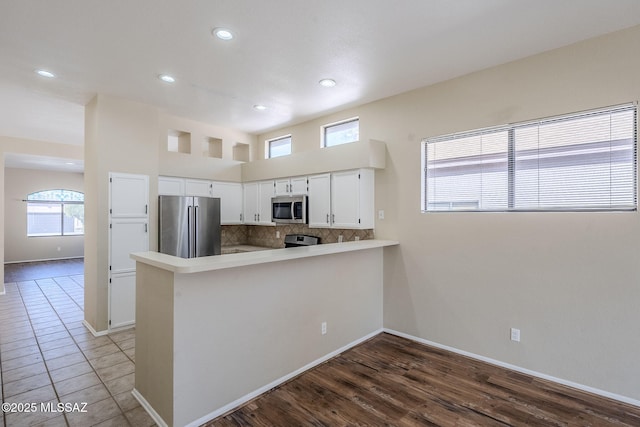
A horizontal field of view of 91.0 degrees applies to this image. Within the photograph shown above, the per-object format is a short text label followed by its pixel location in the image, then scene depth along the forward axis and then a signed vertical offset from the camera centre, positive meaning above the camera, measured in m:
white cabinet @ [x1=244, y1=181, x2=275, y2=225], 5.25 +0.21
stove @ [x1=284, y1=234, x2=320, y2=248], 4.79 -0.41
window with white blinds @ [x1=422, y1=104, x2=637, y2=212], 2.60 +0.47
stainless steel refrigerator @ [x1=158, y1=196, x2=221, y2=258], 4.39 -0.19
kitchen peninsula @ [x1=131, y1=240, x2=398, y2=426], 2.15 -0.89
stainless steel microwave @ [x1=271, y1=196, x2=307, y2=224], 4.59 +0.07
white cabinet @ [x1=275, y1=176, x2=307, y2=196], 4.65 +0.43
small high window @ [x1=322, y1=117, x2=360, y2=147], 4.52 +1.23
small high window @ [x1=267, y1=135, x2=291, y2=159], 5.57 +1.24
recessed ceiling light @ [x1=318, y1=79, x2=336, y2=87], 3.51 +1.50
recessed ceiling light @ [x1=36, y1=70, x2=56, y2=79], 3.26 +1.48
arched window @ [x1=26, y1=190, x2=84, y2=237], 9.72 +0.02
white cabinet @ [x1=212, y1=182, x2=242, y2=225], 5.42 +0.24
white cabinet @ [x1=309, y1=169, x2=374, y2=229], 3.99 +0.20
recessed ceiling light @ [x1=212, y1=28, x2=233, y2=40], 2.51 +1.47
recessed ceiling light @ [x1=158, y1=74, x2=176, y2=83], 3.38 +1.49
